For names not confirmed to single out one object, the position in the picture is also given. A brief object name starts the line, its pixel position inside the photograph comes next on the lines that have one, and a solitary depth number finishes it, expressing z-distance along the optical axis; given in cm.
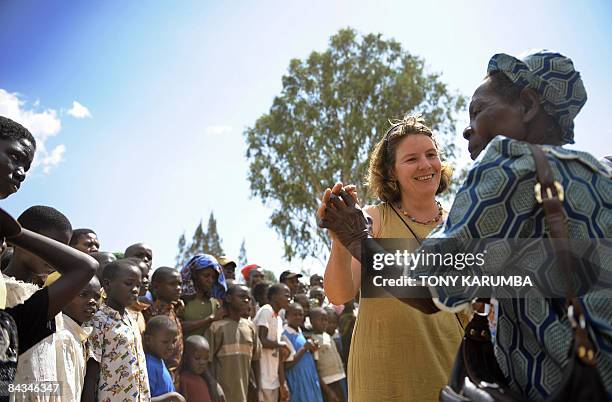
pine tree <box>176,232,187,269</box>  7407
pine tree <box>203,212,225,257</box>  6869
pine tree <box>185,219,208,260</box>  6662
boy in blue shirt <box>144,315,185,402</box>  488
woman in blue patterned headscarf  145
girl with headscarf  644
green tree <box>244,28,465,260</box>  2223
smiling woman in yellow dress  256
